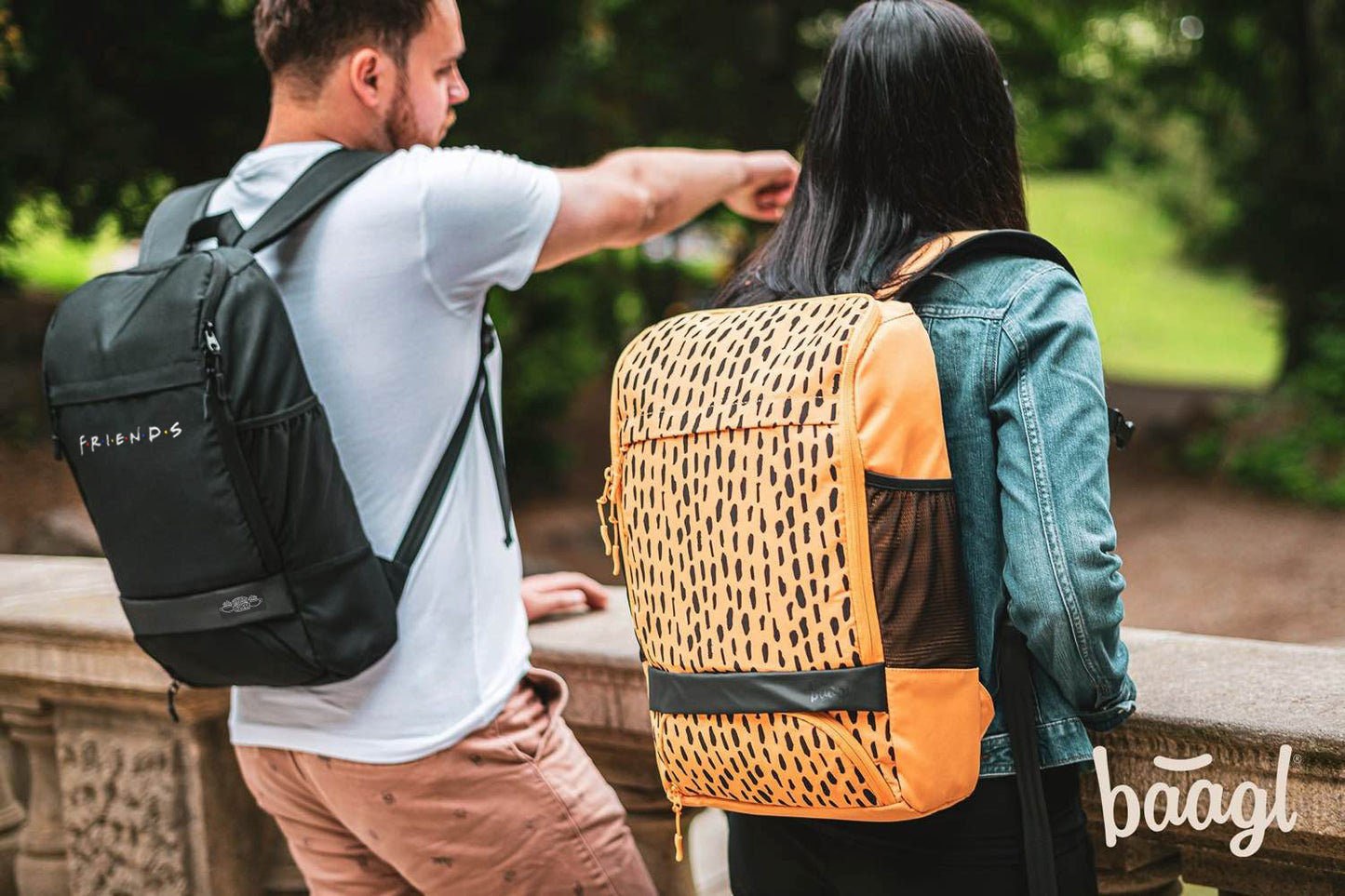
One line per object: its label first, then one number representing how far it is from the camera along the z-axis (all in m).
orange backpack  2.74
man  2.99
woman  2.74
